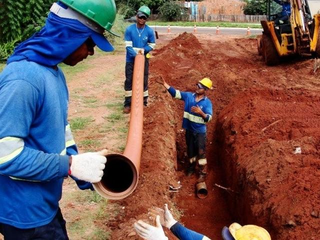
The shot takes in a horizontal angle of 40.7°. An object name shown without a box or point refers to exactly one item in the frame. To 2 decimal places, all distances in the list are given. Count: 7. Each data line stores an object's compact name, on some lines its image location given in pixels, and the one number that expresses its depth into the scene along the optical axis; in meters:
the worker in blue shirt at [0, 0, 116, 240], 2.30
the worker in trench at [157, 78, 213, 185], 7.71
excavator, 14.00
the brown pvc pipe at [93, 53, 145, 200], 2.89
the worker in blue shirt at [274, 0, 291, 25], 15.01
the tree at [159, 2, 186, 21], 38.47
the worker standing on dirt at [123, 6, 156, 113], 8.66
